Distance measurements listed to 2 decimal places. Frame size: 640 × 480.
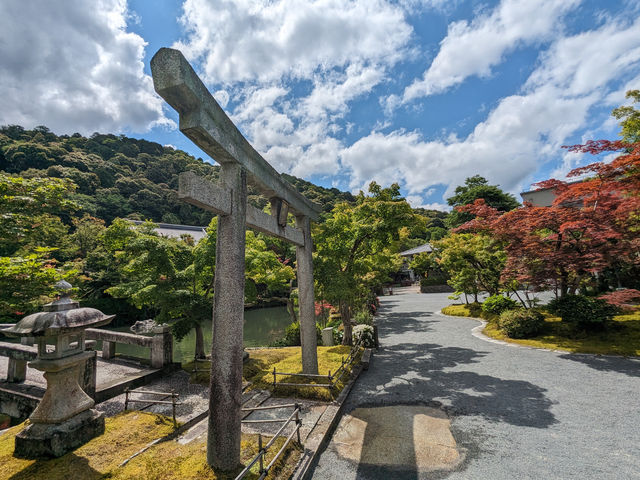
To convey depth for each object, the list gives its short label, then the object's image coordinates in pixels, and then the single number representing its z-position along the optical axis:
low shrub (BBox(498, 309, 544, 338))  10.88
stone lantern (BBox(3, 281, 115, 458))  4.50
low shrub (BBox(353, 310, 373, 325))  14.86
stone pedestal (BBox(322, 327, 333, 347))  11.70
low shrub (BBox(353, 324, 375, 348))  11.04
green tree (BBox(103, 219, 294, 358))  8.66
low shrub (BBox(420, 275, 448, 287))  33.00
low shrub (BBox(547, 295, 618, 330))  9.68
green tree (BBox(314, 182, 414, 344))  9.50
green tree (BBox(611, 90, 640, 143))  13.85
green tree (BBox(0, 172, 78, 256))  6.54
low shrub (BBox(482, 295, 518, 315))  13.59
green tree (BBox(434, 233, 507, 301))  14.87
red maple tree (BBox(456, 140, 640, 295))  8.82
